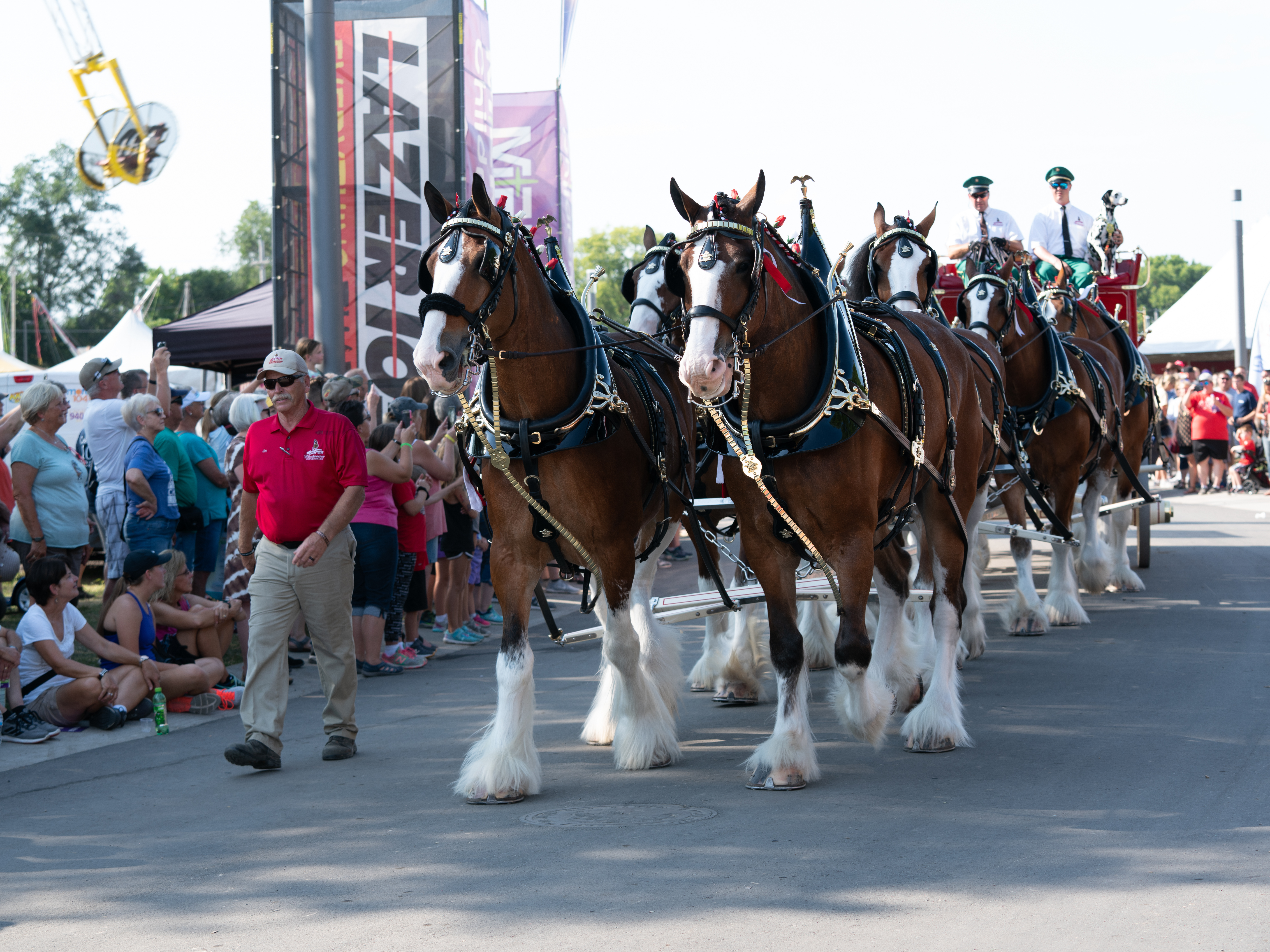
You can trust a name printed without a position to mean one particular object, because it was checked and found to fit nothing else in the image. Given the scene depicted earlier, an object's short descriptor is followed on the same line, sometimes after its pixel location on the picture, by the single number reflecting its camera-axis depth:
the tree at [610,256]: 92.94
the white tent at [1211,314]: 36.19
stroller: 24.27
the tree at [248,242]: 98.56
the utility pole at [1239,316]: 31.61
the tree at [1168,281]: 121.81
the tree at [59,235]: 74.19
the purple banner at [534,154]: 21.28
